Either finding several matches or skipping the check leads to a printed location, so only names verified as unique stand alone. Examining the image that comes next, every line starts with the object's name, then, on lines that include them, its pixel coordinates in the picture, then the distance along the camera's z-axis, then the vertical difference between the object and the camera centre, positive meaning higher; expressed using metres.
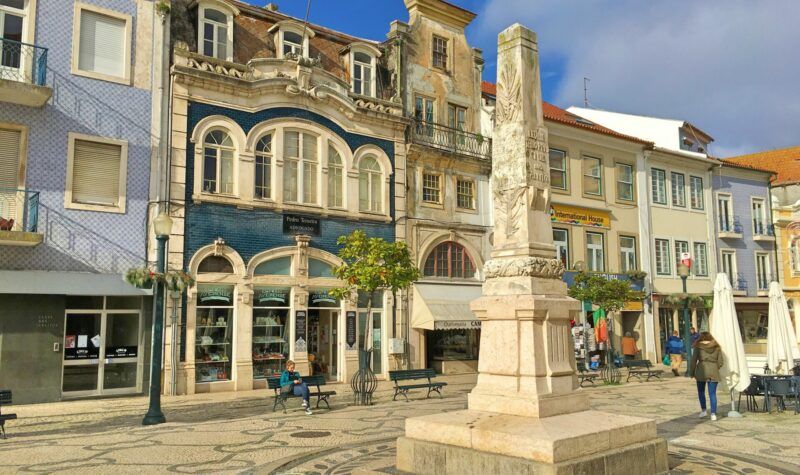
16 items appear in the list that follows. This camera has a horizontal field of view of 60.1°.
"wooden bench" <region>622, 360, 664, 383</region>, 20.83 -1.69
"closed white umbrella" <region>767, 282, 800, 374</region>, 14.63 -0.50
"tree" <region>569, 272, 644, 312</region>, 21.70 +0.82
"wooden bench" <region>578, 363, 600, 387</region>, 18.72 -1.59
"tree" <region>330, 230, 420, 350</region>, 16.25 +1.24
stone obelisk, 6.95 -0.52
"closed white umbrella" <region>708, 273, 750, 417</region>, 12.85 -0.57
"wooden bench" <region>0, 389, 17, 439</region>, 11.56 -1.25
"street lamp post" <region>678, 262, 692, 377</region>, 19.69 +0.31
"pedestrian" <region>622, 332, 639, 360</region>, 26.33 -1.18
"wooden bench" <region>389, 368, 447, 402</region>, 16.81 -1.46
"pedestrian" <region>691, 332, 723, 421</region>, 12.41 -0.82
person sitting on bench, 14.30 -1.35
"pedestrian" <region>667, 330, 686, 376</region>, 22.61 -1.16
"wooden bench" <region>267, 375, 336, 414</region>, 14.44 -1.37
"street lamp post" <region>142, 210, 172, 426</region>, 12.63 -0.15
